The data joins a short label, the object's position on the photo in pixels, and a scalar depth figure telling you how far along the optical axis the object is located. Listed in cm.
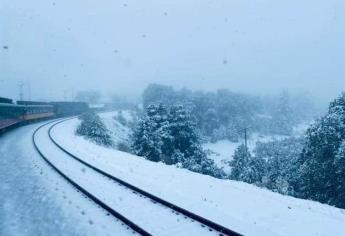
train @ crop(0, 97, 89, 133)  4539
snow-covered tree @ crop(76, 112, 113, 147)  4264
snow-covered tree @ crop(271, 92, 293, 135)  12269
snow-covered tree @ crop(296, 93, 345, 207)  2467
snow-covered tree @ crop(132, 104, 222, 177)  3656
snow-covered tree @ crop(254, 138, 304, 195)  2776
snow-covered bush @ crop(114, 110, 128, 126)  8700
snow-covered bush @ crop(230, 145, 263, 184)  3620
